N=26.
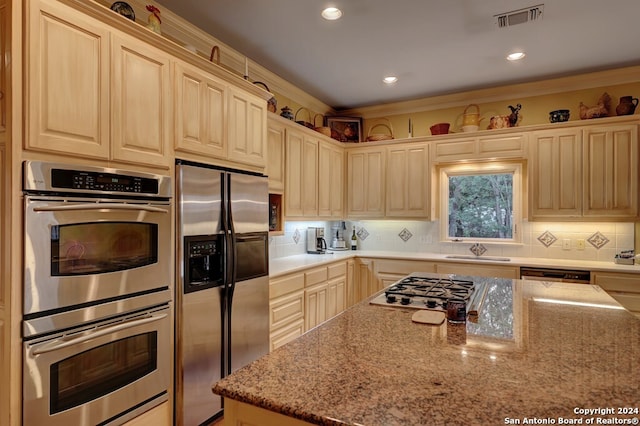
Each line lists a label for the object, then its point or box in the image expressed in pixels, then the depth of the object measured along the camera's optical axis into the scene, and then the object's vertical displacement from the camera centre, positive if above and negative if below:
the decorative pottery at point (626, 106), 3.44 +1.01
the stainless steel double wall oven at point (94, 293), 1.46 -0.37
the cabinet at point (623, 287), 3.13 -0.65
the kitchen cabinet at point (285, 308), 2.96 -0.82
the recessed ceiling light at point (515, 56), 3.21 +1.39
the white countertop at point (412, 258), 3.22 -0.49
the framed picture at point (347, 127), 4.73 +1.11
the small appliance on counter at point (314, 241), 4.42 -0.36
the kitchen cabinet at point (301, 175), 3.58 +0.39
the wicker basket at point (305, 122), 4.04 +1.04
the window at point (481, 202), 4.16 +0.13
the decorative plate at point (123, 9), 1.90 +1.06
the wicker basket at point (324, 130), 4.25 +0.96
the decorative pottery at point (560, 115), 3.65 +0.97
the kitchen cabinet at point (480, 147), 3.84 +0.72
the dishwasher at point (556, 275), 3.31 -0.58
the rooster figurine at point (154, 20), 2.07 +1.09
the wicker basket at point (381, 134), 4.55 +1.01
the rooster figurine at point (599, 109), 3.53 +1.01
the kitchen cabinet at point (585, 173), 3.40 +0.38
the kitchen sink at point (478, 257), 3.85 -0.50
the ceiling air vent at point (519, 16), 2.50 +1.38
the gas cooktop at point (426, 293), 1.79 -0.44
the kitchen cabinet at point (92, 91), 1.49 +0.56
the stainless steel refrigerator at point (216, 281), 2.10 -0.44
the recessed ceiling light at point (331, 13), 2.52 +1.40
